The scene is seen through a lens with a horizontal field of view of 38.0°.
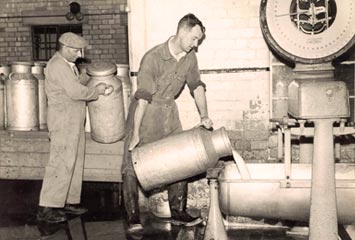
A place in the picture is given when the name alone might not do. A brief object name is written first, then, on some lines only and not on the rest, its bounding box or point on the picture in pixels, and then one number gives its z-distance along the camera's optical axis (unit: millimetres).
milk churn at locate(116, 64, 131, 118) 5625
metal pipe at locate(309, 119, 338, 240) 3674
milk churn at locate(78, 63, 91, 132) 5555
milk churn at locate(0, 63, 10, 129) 5934
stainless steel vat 4156
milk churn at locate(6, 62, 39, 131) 5777
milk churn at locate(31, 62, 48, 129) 5977
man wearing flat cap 5125
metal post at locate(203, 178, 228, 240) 4305
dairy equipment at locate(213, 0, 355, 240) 3617
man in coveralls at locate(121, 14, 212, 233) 4594
